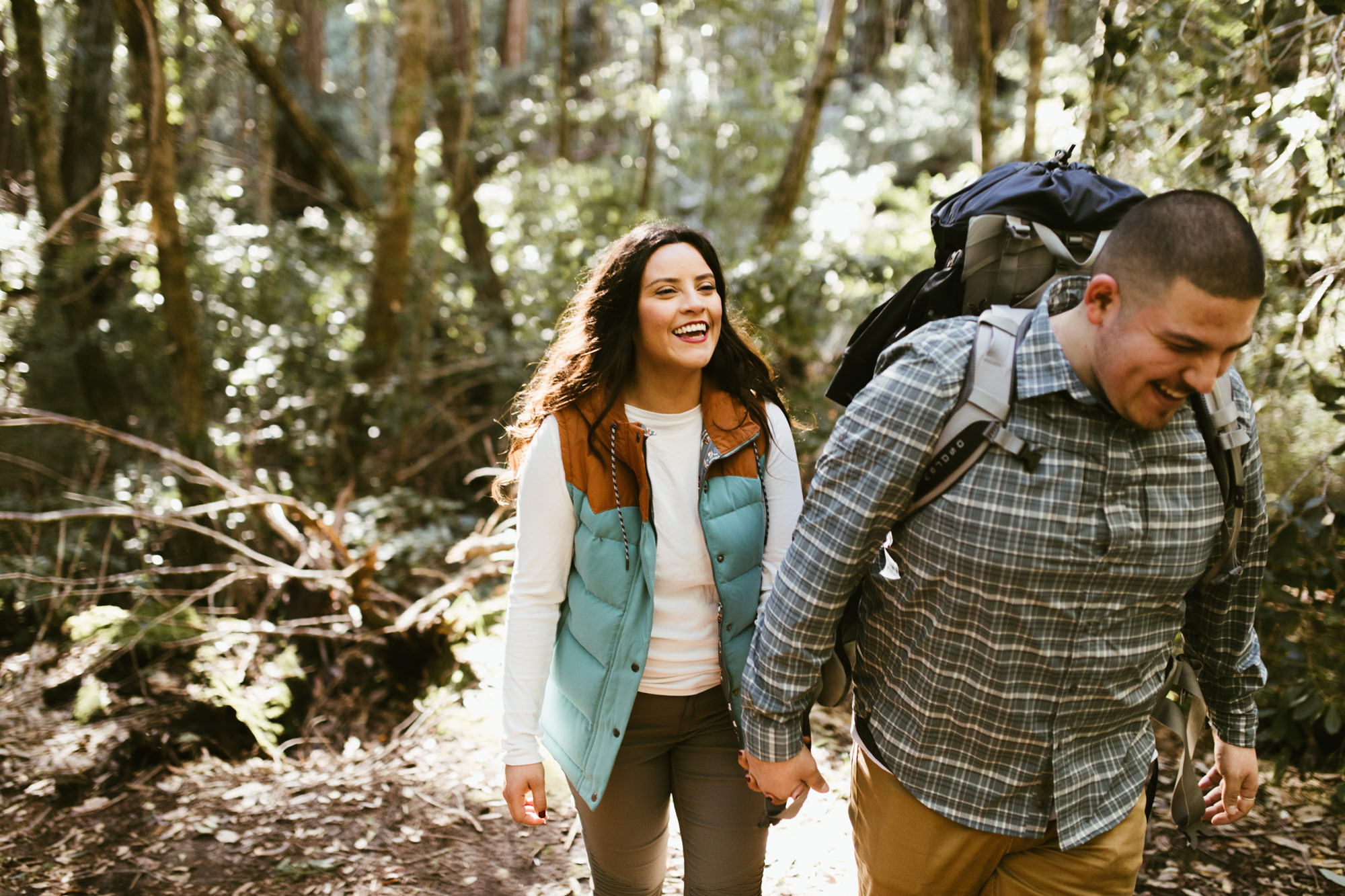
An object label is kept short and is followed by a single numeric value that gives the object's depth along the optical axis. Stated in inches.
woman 77.4
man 55.3
